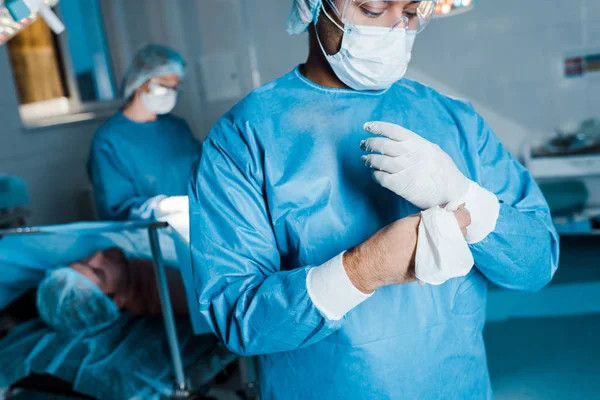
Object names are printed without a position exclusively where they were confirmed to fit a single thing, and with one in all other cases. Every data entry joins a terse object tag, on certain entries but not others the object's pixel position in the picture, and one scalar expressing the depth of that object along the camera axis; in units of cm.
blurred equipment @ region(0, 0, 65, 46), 111
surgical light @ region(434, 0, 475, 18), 231
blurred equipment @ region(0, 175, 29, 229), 255
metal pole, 180
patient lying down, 203
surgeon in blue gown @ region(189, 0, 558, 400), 88
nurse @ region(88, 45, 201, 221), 249
